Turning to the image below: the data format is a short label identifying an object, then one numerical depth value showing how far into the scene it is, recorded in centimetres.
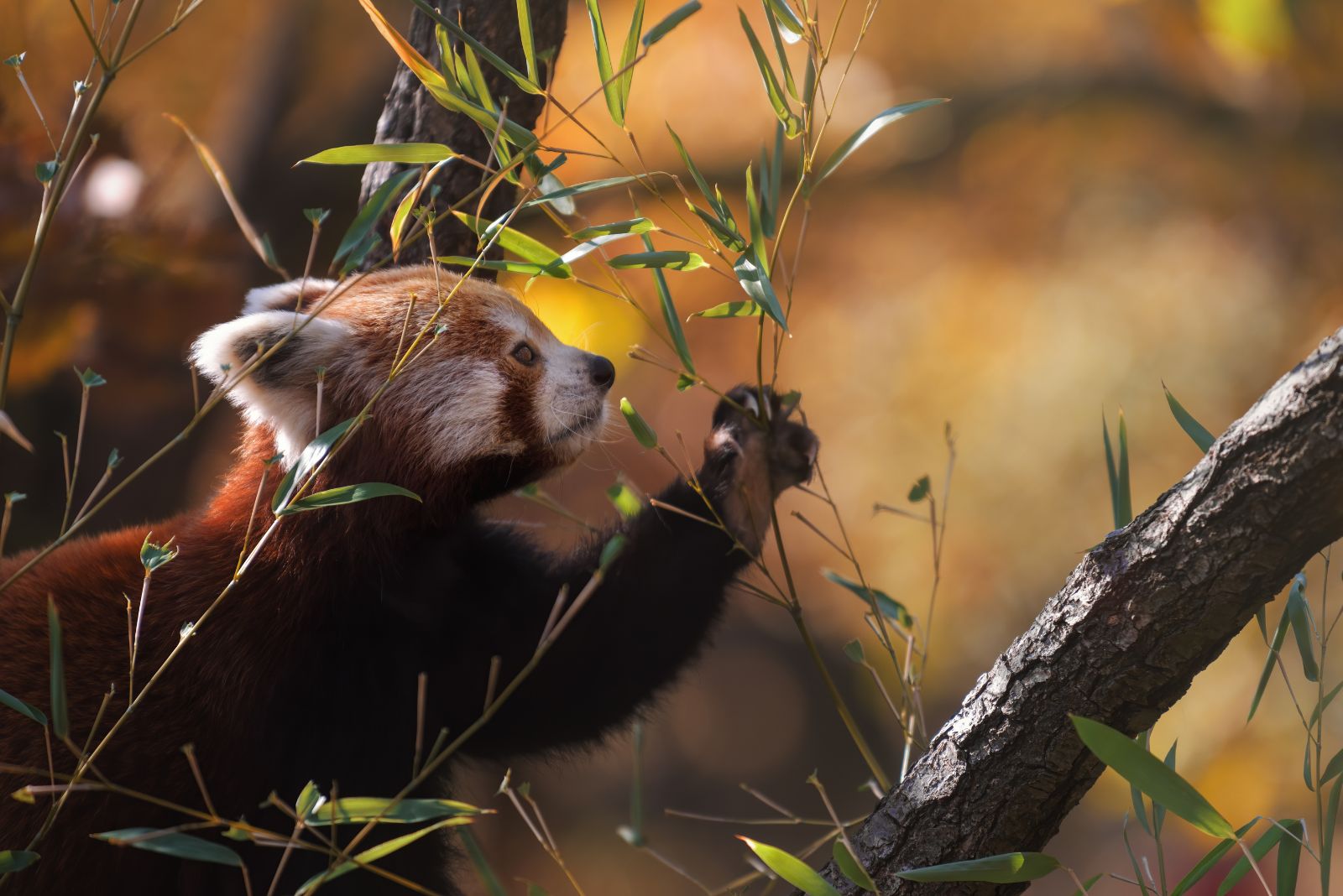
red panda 598
